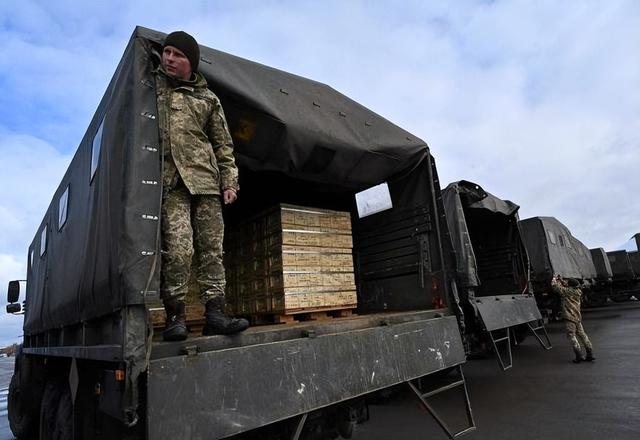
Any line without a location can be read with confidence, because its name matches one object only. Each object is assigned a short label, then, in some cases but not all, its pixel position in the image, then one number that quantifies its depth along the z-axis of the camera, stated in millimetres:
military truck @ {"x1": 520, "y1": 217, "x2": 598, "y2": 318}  12516
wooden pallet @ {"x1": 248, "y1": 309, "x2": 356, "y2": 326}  4027
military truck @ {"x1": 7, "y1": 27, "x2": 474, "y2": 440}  2172
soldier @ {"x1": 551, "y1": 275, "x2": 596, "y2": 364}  8030
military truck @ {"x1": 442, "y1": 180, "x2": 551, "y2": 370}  6285
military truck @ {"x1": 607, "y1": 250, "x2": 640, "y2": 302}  23547
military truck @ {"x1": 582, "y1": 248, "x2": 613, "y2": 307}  21223
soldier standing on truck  2557
